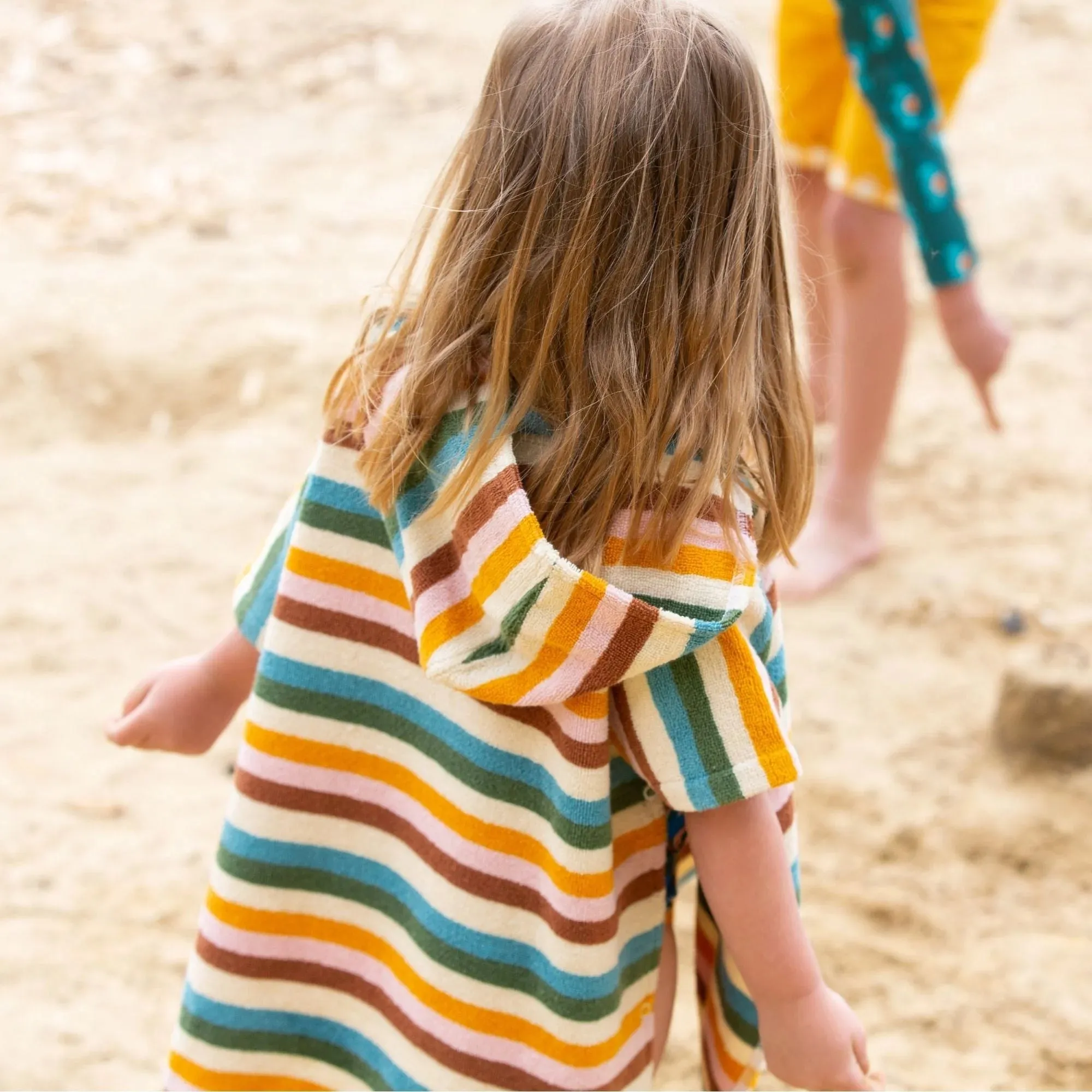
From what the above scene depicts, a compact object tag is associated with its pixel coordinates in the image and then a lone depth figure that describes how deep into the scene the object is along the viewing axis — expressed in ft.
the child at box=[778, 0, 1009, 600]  13.32
